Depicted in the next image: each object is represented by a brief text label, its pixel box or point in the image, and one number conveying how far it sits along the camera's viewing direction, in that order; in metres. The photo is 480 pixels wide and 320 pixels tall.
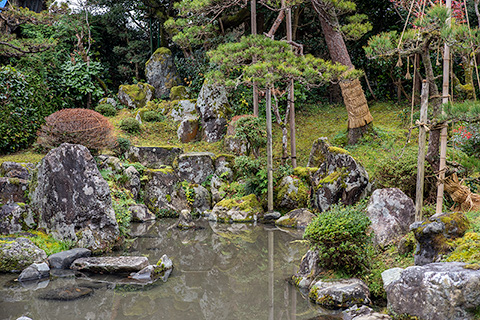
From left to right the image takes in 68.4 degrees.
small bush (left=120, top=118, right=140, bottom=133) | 14.12
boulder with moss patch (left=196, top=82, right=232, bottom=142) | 14.10
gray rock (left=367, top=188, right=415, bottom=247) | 5.73
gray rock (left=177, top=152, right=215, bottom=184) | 11.85
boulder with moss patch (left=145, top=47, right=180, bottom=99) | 17.03
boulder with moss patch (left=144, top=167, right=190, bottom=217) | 11.11
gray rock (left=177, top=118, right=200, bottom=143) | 14.36
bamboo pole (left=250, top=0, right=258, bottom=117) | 11.46
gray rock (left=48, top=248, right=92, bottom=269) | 6.40
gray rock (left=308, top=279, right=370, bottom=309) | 4.48
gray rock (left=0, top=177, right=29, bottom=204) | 7.52
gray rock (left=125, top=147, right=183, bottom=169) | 12.44
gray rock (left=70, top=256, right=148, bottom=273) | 6.05
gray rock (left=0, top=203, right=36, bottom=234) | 7.08
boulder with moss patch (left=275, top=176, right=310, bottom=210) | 9.88
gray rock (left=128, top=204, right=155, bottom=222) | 10.38
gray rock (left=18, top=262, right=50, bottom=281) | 5.85
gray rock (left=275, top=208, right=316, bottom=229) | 9.12
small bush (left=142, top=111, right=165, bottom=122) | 15.21
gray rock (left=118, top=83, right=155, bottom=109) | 16.47
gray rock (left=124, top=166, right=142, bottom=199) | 10.81
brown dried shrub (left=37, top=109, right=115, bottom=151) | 9.20
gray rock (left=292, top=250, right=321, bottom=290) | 5.19
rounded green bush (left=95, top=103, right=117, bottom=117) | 15.77
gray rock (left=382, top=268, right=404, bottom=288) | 4.39
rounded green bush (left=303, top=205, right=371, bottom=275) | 4.72
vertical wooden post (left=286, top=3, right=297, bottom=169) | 10.68
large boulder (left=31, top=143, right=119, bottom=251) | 7.16
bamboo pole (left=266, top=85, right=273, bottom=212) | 9.74
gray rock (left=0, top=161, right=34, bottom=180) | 8.82
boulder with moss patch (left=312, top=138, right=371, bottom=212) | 8.58
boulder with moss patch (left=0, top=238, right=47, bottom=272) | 6.22
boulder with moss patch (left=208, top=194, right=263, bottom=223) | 10.06
